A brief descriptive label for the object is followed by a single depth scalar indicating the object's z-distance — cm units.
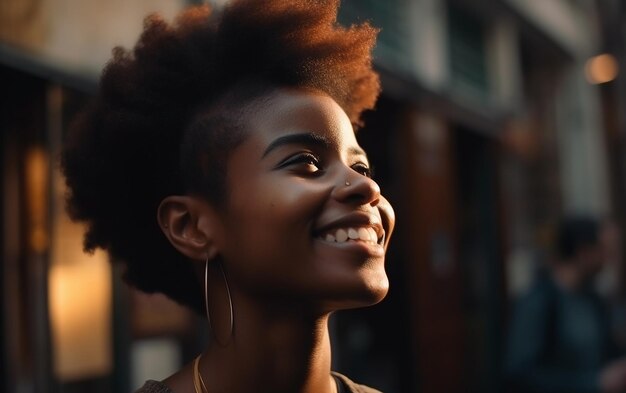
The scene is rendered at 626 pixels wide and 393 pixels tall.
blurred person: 390
